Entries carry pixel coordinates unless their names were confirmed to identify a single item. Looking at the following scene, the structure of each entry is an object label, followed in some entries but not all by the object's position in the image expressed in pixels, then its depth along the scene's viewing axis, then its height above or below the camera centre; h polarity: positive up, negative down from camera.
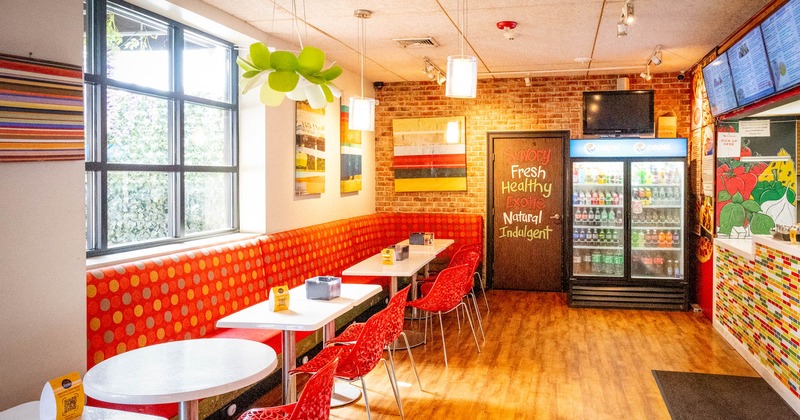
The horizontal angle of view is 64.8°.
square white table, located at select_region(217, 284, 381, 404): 3.44 -0.70
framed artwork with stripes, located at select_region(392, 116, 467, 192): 8.55 +0.51
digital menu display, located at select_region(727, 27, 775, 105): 4.60 +0.97
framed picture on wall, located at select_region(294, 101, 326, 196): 6.25 +0.44
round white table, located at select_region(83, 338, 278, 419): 2.45 -0.76
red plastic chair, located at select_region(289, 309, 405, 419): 3.47 -0.91
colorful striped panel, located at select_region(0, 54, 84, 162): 2.87 +0.40
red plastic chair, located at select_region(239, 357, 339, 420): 2.47 -0.85
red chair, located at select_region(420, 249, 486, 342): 6.02 -0.64
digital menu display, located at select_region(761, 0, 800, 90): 3.95 +0.99
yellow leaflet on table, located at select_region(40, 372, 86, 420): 2.33 -0.76
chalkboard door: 8.36 -0.22
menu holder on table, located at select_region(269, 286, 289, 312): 3.70 -0.62
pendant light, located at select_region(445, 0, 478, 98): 4.20 +0.79
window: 3.99 +0.46
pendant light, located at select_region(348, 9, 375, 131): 4.56 +0.58
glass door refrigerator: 7.35 -0.34
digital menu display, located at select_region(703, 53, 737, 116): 5.50 +0.98
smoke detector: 5.35 +1.43
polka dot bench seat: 3.47 -0.64
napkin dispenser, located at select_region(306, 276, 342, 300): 3.99 -0.60
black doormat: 4.20 -1.45
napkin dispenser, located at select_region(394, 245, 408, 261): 5.71 -0.54
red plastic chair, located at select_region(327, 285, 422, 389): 3.78 -0.81
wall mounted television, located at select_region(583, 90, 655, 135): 7.34 +0.96
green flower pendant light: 3.11 +0.61
